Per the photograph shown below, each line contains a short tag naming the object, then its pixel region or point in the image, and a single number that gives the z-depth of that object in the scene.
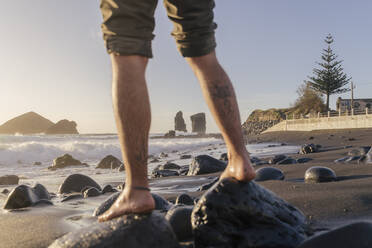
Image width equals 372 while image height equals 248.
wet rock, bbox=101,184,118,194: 3.79
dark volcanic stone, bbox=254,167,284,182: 3.40
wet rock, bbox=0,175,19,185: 5.71
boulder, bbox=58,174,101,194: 4.27
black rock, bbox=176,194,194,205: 2.52
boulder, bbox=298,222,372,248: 1.20
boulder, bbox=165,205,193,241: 1.78
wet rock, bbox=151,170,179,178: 5.72
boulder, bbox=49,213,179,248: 1.36
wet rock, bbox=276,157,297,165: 5.39
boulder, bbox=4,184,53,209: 2.95
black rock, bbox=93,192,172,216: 2.25
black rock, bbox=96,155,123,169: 8.82
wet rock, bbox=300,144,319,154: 8.03
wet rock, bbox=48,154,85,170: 9.51
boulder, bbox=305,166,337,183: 3.02
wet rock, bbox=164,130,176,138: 67.91
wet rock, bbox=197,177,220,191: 3.41
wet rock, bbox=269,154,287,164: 5.93
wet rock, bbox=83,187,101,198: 3.60
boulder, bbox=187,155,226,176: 5.33
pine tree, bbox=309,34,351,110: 47.25
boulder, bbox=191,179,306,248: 1.51
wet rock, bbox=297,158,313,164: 5.52
